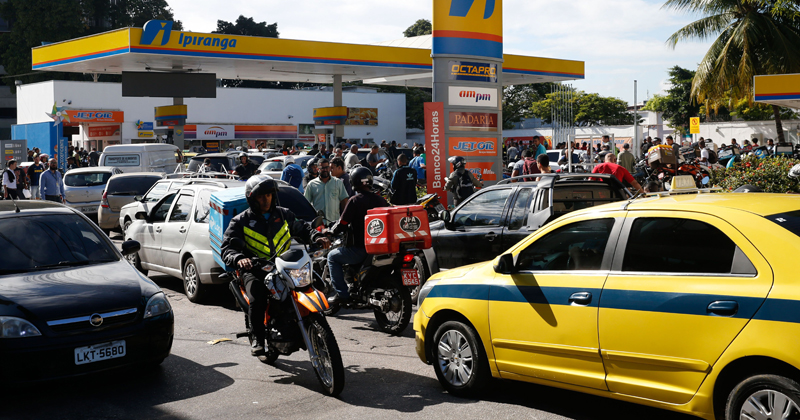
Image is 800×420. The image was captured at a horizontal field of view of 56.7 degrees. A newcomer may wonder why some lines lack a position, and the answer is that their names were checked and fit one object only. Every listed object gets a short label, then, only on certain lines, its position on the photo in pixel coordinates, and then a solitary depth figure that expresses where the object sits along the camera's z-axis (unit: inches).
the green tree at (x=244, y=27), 2910.9
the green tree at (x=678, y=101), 2470.5
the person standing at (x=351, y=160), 751.1
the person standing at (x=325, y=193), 426.6
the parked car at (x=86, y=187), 761.0
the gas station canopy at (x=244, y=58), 1015.6
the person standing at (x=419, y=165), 725.0
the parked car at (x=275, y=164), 894.4
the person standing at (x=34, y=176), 835.7
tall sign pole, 576.4
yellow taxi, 156.5
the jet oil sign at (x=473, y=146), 585.9
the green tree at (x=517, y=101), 2888.8
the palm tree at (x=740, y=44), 1114.1
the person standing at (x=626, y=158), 685.9
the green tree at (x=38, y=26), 2338.8
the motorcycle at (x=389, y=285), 306.7
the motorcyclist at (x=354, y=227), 314.8
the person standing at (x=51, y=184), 679.7
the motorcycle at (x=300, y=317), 223.8
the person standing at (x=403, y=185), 526.3
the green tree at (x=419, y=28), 3270.2
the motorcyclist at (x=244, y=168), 752.3
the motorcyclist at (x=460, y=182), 501.4
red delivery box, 299.0
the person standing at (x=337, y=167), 411.2
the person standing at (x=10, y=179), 743.1
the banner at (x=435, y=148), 568.1
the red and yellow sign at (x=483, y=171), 605.1
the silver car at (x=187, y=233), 383.2
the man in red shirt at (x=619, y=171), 462.8
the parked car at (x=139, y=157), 925.2
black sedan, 216.5
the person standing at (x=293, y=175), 535.5
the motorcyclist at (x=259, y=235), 248.8
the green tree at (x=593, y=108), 2642.7
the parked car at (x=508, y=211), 336.8
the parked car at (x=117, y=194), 687.9
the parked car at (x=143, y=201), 529.3
